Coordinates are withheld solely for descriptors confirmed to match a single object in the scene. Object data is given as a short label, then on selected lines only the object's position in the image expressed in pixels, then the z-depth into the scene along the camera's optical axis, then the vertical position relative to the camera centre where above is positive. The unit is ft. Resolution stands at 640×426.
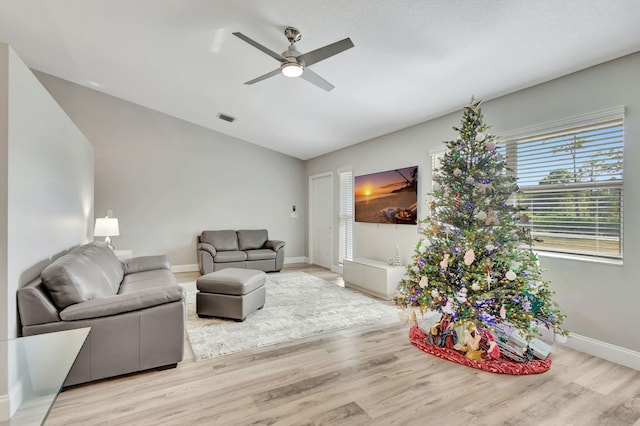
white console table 14.75 -3.05
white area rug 9.97 -4.01
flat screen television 15.38 +1.06
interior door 22.84 -0.25
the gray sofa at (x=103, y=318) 7.07 -2.47
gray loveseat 19.44 -2.35
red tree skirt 8.18 -4.07
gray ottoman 11.55 -3.02
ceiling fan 7.91 +4.35
